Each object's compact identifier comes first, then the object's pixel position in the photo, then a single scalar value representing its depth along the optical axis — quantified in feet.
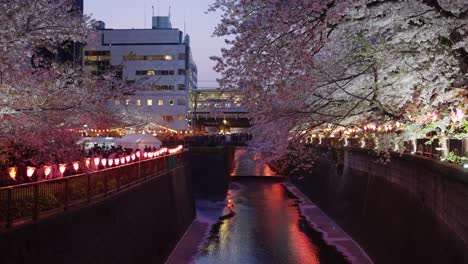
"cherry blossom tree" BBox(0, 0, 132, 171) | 37.96
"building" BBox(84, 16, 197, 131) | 283.38
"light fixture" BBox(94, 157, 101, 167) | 55.72
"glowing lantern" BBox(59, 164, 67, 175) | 45.52
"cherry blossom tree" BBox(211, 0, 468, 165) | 35.01
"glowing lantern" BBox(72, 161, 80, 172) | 49.98
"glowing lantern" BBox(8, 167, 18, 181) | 40.70
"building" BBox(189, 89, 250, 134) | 275.80
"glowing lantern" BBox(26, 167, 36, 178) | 41.53
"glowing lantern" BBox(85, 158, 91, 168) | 53.58
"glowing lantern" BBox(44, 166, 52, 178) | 42.57
